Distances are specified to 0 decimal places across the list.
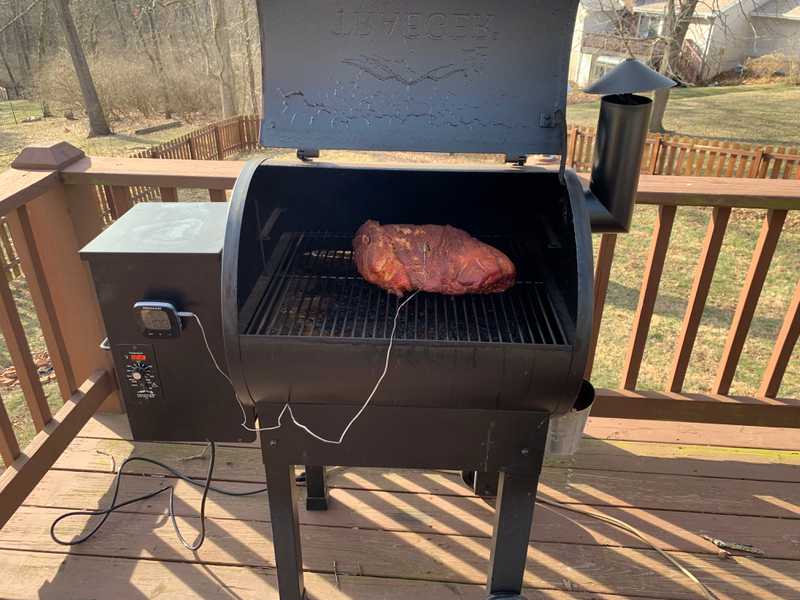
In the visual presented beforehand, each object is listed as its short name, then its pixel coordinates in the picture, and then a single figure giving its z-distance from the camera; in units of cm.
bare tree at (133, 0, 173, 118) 1541
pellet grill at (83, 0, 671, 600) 121
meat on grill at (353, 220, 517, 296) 144
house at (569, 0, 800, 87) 1775
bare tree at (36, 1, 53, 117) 1664
